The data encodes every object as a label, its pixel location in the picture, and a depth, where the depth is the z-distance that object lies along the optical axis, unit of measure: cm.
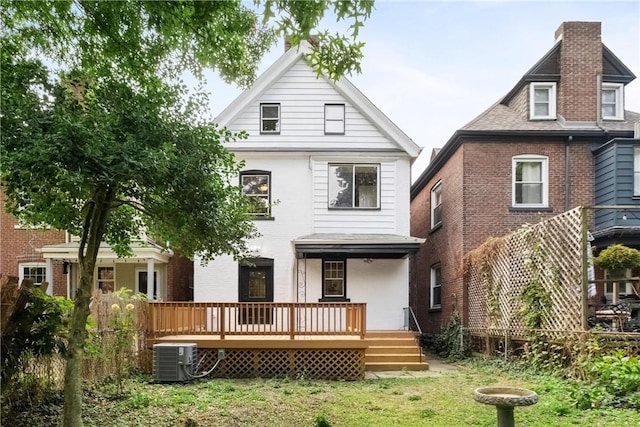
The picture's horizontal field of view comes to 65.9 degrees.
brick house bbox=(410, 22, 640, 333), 1391
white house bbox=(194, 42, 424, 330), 1422
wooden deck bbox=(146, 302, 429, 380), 1043
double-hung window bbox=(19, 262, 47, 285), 1650
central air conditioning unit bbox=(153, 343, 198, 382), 927
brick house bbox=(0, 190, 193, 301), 1529
